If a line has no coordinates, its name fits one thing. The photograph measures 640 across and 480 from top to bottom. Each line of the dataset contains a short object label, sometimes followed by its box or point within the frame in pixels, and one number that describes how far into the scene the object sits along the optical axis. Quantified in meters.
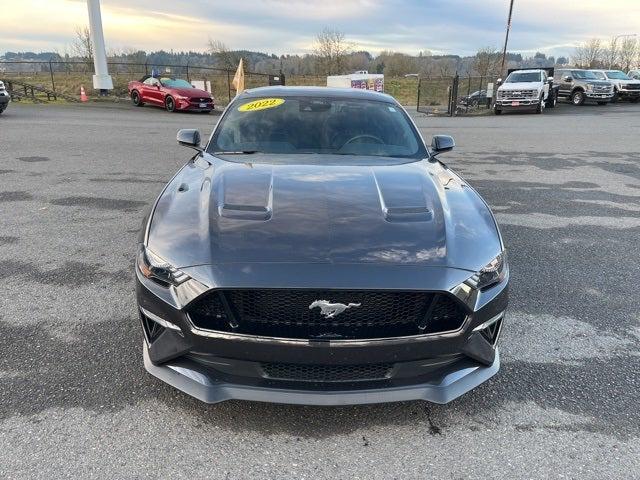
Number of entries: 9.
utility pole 35.34
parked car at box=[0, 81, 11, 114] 16.66
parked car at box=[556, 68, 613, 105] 27.02
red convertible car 22.23
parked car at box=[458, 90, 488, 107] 28.59
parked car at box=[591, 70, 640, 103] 28.19
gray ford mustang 2.26
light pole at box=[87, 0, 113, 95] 24.36
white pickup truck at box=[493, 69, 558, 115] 23.19
